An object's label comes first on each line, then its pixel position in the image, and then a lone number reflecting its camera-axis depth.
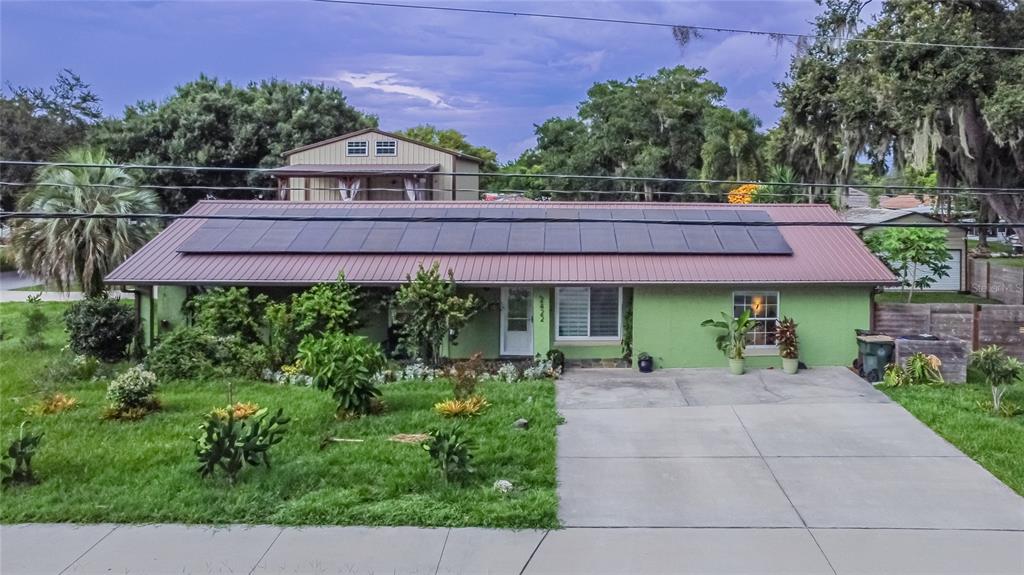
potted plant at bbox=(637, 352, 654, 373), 15.77
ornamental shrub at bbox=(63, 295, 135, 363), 16.17
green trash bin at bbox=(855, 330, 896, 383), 14.70
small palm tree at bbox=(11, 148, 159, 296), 17.33
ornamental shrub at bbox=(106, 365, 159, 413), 11.82
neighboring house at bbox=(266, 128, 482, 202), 30.95
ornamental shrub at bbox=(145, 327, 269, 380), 14.77
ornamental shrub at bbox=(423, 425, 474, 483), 8.81
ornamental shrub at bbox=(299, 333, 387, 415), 11.48
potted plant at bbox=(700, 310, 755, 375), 15.38
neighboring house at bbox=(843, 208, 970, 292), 25.97
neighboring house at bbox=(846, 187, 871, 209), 46.09
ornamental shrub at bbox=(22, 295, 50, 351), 18.45
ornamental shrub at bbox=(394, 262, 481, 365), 15.18
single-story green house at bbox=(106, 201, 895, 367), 15.98
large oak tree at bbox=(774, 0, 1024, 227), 20.72
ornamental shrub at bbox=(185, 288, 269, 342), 15.62
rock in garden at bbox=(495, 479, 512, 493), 8.67
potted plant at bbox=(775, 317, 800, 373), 15.36
